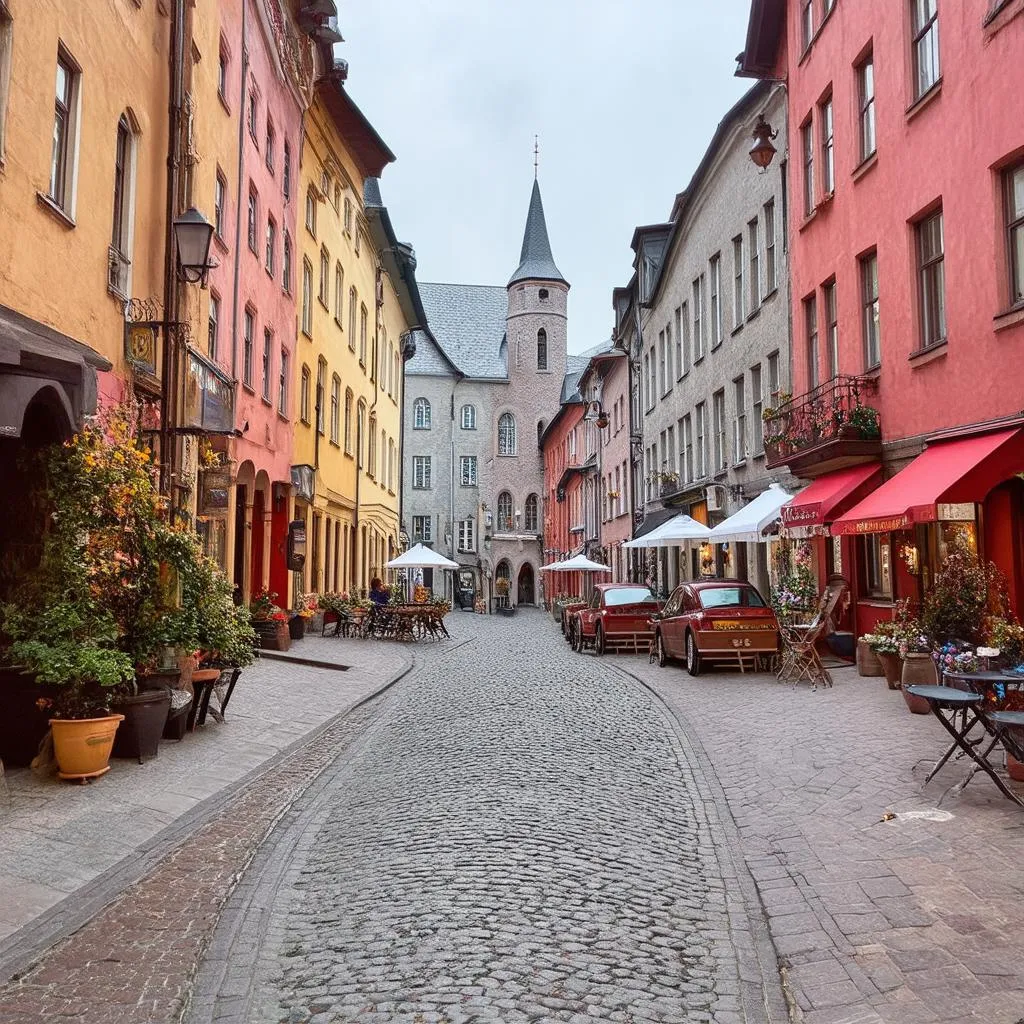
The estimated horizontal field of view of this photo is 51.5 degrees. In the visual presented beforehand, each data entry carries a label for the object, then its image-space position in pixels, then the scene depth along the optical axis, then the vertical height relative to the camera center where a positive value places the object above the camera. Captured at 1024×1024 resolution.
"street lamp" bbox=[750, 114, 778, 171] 19.73 +8.43
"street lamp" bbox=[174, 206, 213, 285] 12.07 +4.14
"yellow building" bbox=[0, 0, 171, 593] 8.84 +4.11
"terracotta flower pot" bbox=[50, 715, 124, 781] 8.18 -1.11
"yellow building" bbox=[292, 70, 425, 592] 27.67 +8.06
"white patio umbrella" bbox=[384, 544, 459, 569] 32.75 +1.21
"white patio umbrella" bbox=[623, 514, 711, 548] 23.19 +1.45
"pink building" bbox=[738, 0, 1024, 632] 13.01 +4.65
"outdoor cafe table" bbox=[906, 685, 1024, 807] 7.19 -0.84
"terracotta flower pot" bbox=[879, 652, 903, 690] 13.30 -0.93
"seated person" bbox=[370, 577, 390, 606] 31.47 +0.12
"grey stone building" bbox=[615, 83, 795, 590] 23.75 +6.97
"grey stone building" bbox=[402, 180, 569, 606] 70.88 +10.97
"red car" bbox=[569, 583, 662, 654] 22.88 -0.40
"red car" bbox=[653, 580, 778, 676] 17.06 -0.45
